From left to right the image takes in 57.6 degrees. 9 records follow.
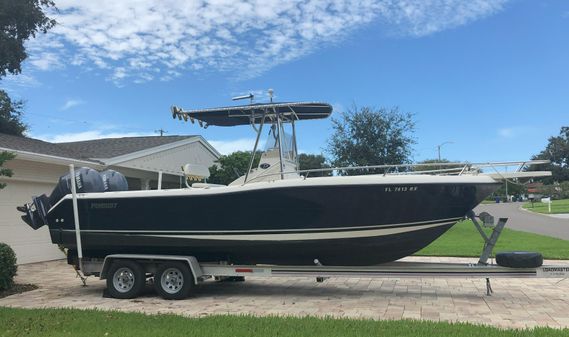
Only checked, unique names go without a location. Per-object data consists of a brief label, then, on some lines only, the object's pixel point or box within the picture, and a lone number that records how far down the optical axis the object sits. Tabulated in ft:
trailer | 24.97
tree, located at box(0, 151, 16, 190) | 28.50
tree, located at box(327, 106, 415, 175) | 56.44
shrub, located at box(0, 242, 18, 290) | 28.74
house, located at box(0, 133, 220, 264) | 40.96
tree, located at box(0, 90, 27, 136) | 79.15
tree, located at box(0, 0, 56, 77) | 71.77
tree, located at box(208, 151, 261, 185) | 53.11
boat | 25.21
